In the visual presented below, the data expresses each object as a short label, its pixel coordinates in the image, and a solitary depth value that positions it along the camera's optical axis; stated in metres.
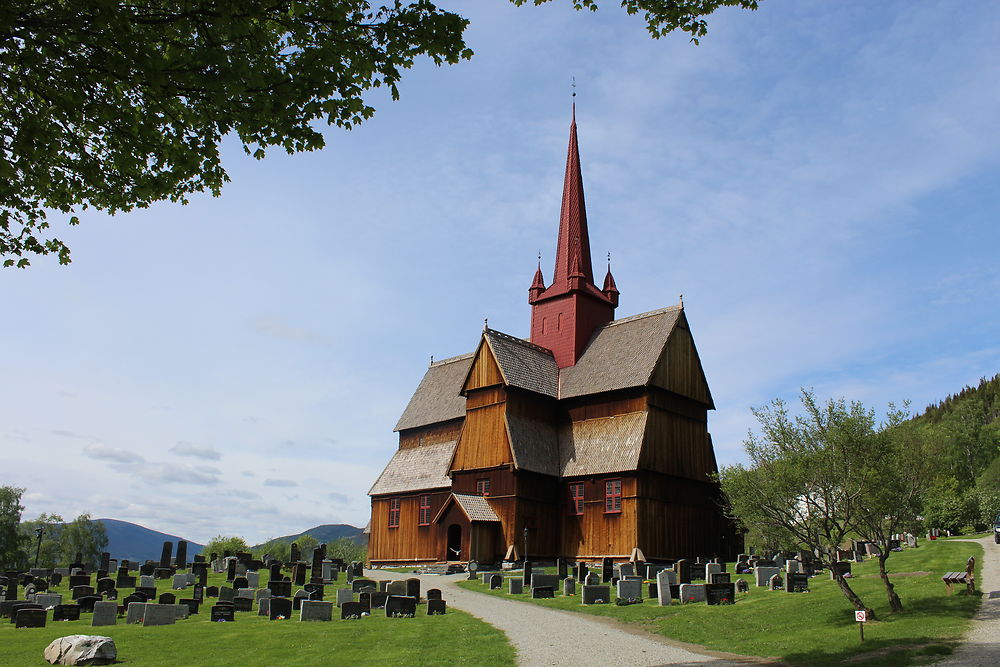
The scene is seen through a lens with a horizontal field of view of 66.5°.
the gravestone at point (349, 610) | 22.91
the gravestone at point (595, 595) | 24.59
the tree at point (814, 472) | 19.59
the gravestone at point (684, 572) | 27.39
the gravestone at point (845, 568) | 27.00
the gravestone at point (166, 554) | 38.45
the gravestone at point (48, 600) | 25.59
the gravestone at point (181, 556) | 39.54
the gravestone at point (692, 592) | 23.62
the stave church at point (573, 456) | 37.25
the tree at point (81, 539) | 79.62
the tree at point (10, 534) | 59.26
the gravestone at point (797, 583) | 24.41
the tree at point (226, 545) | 84.19
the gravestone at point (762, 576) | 26.61
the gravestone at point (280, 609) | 23.23
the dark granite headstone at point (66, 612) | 23.45
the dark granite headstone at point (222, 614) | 22.67
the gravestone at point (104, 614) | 21.94
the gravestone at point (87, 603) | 24.62
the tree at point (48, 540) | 75.69
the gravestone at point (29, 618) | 21.86
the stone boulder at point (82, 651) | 15.96
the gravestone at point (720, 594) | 22.88
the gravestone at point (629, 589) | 24.36
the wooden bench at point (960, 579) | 19.81
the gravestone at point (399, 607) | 23.00
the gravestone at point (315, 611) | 22.56
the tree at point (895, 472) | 19.61
